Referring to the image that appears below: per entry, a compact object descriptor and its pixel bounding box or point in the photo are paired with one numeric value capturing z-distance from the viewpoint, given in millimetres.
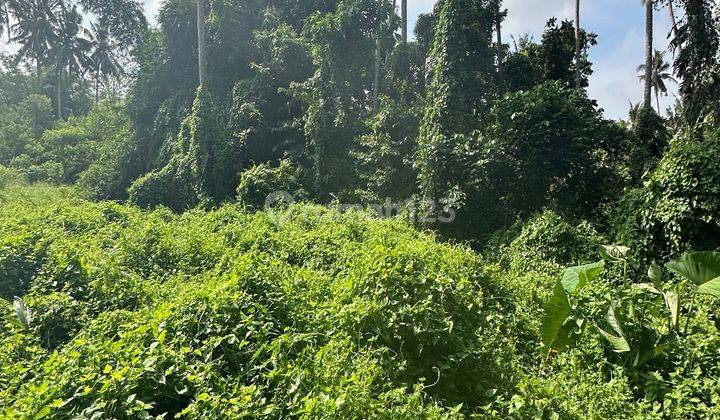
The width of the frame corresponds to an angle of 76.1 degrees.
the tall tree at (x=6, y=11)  23672
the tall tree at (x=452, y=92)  9227
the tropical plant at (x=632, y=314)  3375
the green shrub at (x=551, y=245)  6586
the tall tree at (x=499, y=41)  11320
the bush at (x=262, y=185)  11023
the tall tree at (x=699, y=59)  11883
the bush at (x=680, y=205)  5586
